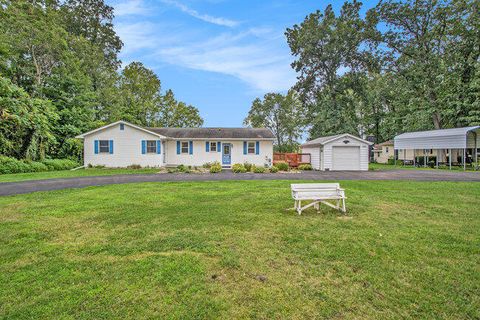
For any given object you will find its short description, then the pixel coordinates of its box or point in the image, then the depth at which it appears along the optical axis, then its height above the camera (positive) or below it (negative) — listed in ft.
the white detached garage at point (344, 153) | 65.67 +1.35
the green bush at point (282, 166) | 62.80 -1.84
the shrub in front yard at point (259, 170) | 59.14 -2.63
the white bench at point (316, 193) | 21.07 -2.99
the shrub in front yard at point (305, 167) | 68.90 -2.35
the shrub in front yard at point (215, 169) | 57.77 -2.24
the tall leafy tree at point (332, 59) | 99.60 +41.78
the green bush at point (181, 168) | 58.95 -2.06
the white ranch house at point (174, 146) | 66.95 +3.83
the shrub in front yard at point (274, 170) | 59.73 -2.69
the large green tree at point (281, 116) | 138.41 +24.71
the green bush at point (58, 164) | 61.36 -0.82
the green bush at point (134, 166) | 65.67 -1.60
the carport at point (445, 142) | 67.26 +4.81
